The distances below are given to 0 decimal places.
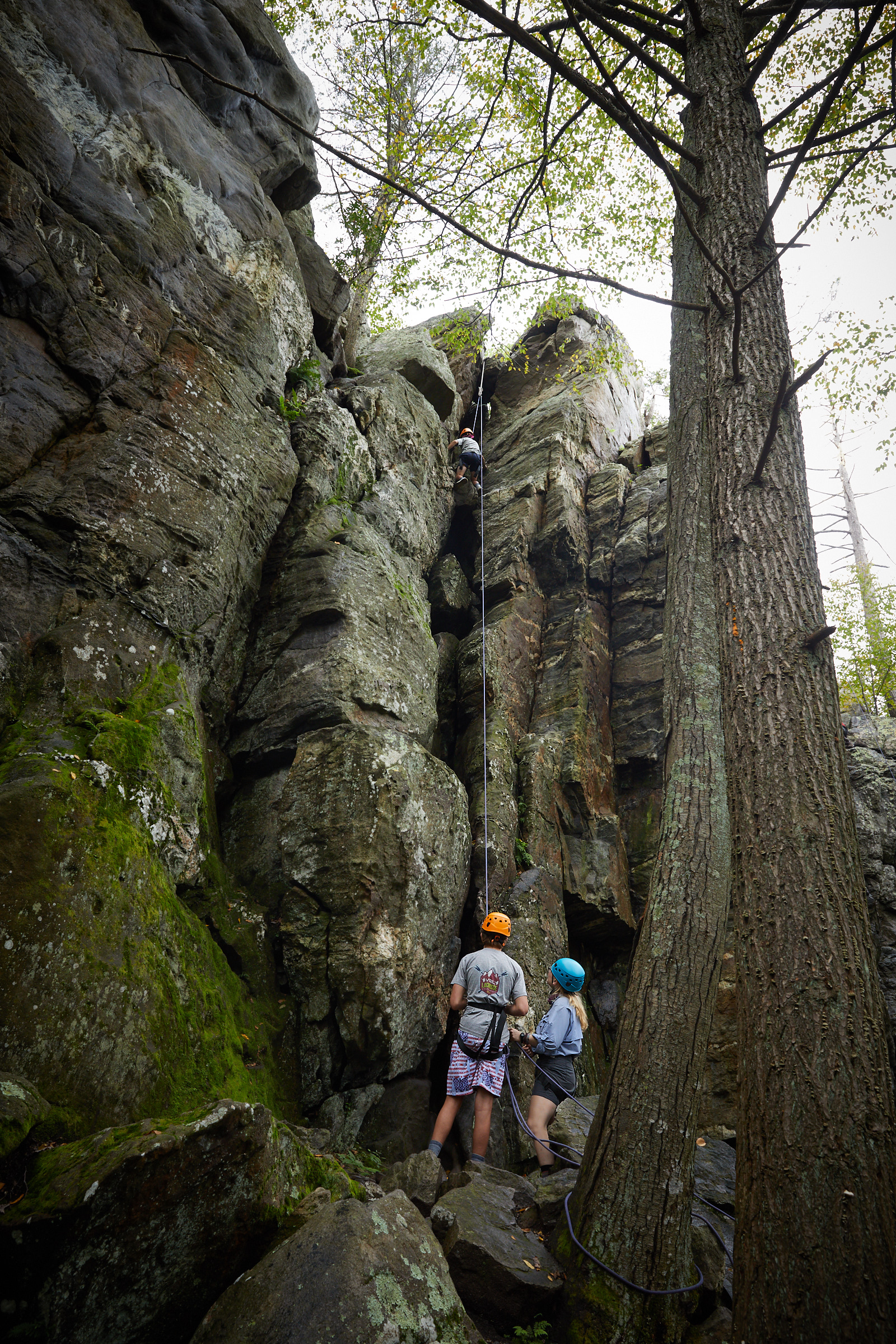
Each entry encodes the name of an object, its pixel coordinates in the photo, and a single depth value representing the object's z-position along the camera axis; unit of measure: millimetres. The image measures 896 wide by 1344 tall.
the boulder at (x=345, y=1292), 2764
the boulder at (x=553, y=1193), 4328
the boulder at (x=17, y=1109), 3027
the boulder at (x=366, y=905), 6266
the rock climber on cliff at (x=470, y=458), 14195
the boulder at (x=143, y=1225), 2691
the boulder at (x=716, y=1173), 5121
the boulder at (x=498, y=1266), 3686
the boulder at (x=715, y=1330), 3502
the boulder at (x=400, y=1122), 6078
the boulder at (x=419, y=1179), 4871
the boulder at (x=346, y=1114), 5875
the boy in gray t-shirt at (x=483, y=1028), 6168
